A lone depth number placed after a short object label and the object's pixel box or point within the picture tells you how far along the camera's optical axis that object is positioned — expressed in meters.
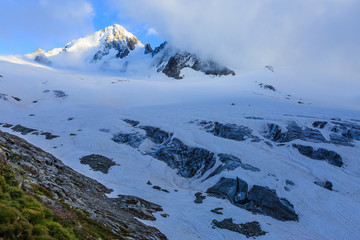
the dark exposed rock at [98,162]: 46.17
